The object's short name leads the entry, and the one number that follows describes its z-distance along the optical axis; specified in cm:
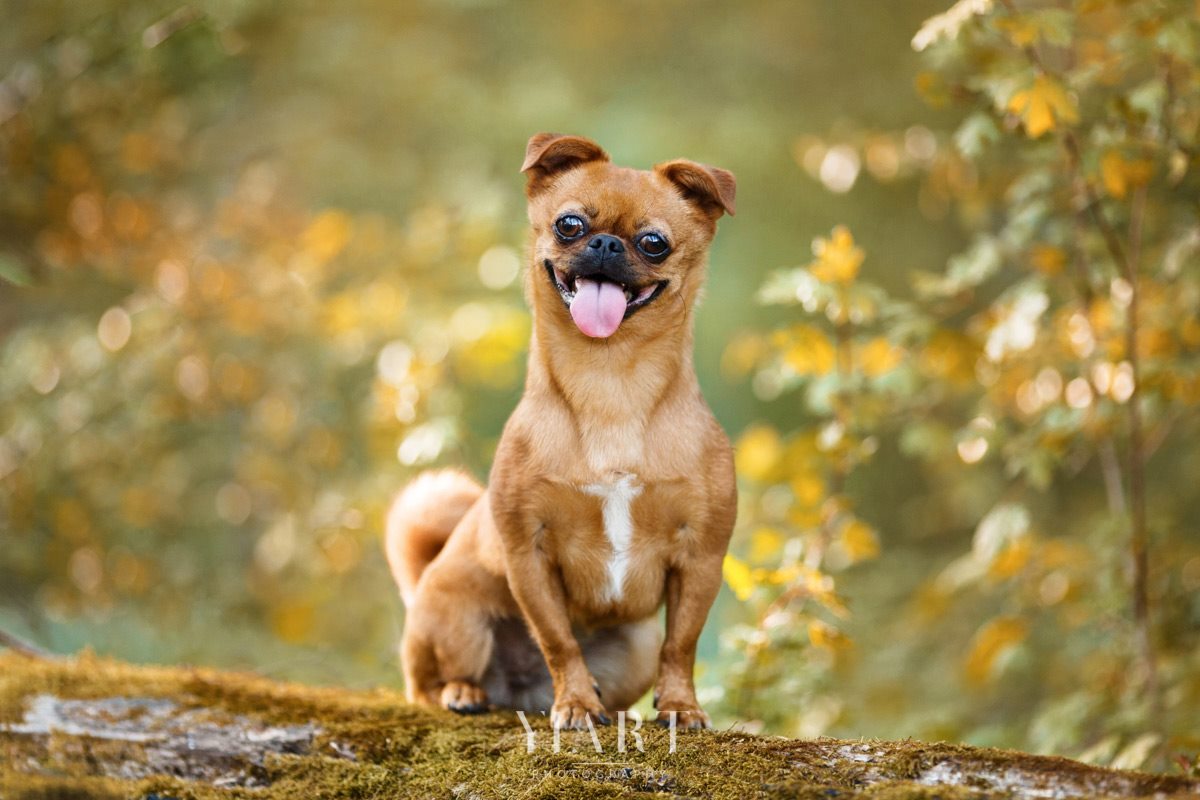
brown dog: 629
